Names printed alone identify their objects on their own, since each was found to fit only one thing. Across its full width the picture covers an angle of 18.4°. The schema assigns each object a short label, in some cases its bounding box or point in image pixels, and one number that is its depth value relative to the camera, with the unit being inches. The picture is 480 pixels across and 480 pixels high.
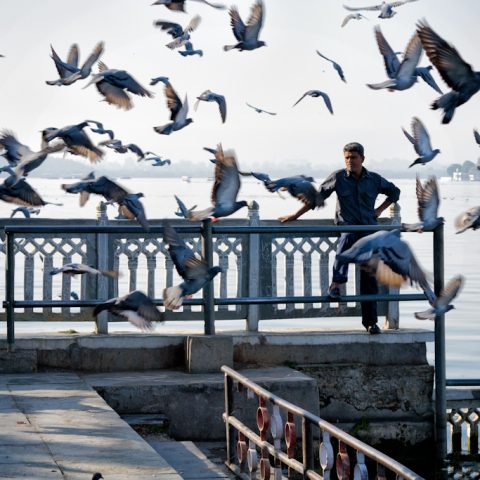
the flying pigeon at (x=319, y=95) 588.4
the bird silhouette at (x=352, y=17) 672.4
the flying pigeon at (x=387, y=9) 596.4
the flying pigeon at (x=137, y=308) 415.5
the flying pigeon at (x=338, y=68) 558.7
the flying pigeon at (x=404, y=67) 511.8
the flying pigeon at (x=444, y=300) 440.8
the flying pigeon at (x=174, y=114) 515.8
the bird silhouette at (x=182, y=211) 501.0
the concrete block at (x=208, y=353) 469.1
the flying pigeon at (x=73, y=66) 540.4
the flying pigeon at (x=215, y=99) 585.1
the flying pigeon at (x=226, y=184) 447.2
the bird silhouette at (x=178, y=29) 596.7
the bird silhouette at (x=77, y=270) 444.8
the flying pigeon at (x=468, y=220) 444.8
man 509.7
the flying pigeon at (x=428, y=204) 438.3
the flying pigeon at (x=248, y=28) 531.2
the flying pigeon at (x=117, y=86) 512.7
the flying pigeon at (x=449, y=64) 390.9
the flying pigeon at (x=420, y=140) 519.2
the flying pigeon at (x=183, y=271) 419.2
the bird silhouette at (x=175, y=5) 523.5
